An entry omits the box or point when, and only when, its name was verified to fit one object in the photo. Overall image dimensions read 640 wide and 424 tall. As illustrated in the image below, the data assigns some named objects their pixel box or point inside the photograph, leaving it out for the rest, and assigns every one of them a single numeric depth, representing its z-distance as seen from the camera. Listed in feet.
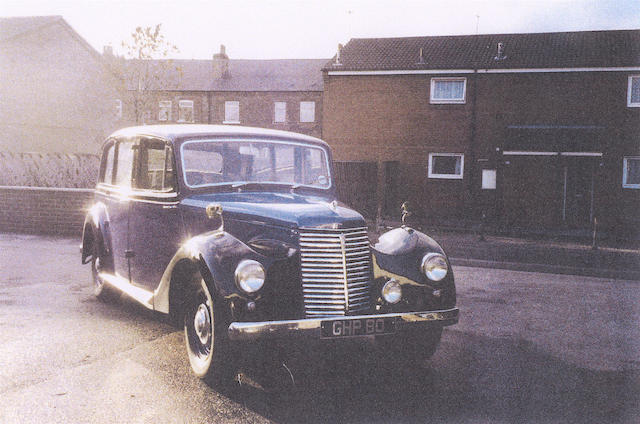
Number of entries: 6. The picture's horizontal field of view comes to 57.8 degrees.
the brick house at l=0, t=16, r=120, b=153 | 101.50
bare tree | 75.51
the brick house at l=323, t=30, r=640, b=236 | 72.54
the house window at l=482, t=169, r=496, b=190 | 75.41
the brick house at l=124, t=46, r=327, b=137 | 129.80
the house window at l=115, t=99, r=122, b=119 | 138.26
